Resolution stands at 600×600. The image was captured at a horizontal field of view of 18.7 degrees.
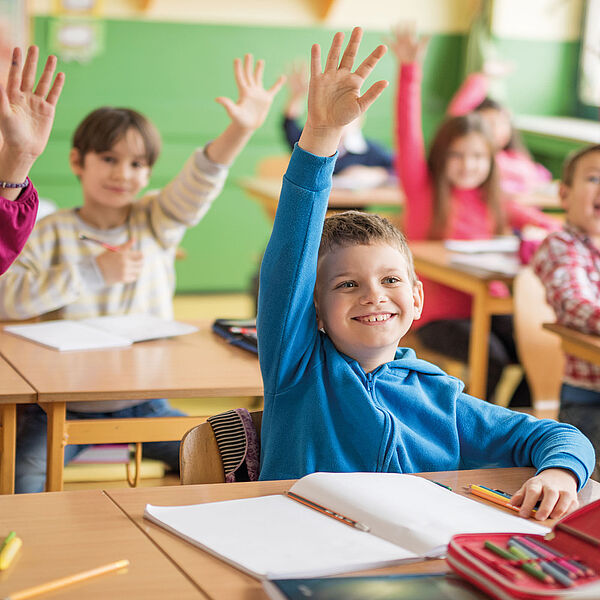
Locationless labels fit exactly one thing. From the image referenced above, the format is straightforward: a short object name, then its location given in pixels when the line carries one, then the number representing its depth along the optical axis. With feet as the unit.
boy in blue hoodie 7.29
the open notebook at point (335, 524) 6.39
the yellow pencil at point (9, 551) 6.19
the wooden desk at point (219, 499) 6.14
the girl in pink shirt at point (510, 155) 17.47
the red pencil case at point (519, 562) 5.54
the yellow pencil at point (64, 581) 5.80
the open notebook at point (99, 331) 9.23
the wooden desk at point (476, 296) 11.61
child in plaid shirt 10.21
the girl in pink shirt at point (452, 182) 13.00
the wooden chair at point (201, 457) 7.48
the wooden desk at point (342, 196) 15.54
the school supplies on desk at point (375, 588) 5.76
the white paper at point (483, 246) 12.35
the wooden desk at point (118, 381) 8.48
